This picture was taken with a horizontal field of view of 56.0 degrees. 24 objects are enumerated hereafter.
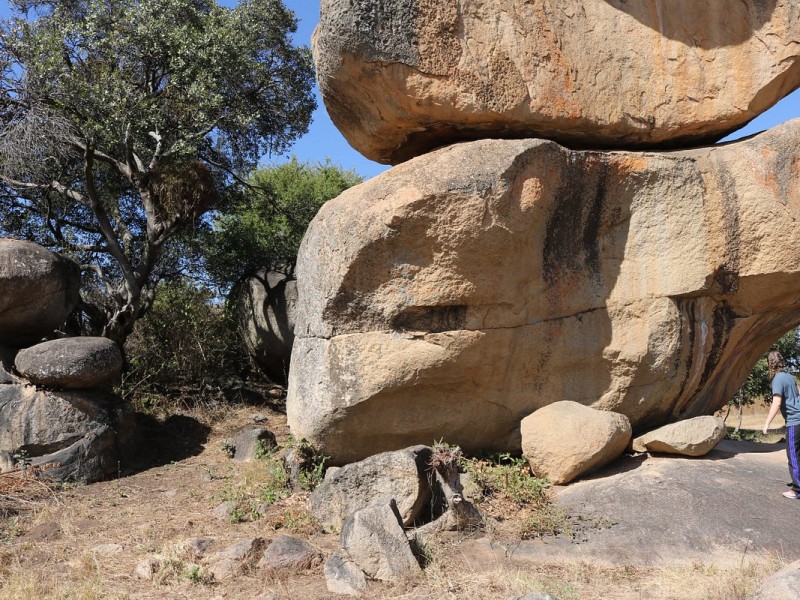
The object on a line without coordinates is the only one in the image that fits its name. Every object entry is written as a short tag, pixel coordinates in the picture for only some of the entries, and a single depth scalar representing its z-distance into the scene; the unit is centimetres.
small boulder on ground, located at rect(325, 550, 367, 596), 488
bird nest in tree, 1092
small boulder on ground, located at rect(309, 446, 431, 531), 582
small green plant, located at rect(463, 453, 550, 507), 636
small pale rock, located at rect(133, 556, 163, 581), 519
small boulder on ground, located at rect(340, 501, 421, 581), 500
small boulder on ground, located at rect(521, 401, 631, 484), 657
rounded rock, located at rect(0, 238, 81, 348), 847
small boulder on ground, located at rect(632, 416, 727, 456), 689
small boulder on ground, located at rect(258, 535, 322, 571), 523
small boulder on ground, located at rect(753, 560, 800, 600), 375
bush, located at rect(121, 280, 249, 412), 1109
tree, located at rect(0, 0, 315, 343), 983
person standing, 610
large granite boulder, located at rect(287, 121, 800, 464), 637
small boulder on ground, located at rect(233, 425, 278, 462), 849
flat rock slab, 536
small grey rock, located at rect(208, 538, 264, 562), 532
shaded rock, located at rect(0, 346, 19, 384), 817
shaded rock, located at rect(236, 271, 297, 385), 1201
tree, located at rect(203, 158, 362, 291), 1264
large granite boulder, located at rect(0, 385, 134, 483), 787
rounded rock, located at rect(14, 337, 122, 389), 800
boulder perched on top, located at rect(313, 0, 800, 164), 651
